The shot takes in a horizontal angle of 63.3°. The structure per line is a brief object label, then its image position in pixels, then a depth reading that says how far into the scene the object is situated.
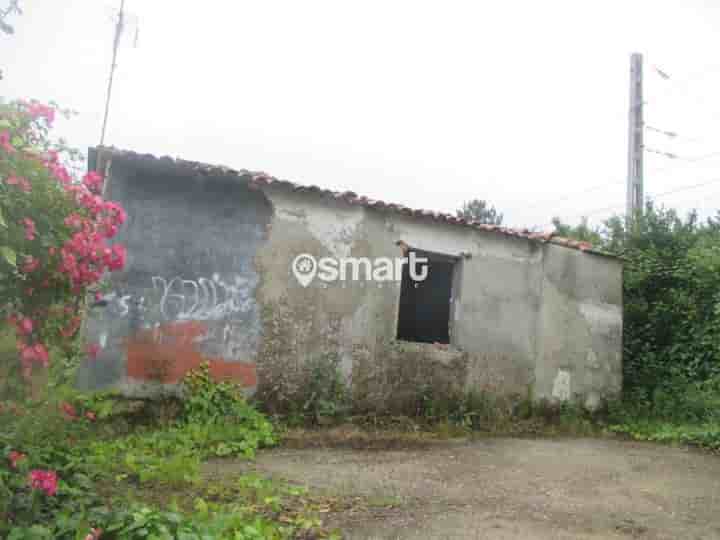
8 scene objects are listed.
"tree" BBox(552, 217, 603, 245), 12.90
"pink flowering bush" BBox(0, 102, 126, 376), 2.73
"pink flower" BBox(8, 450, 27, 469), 3.23
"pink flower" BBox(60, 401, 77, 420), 3.77
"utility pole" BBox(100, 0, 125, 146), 13.62
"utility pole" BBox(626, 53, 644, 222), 12.18
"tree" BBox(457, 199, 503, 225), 25.88
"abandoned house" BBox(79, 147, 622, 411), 6.88
